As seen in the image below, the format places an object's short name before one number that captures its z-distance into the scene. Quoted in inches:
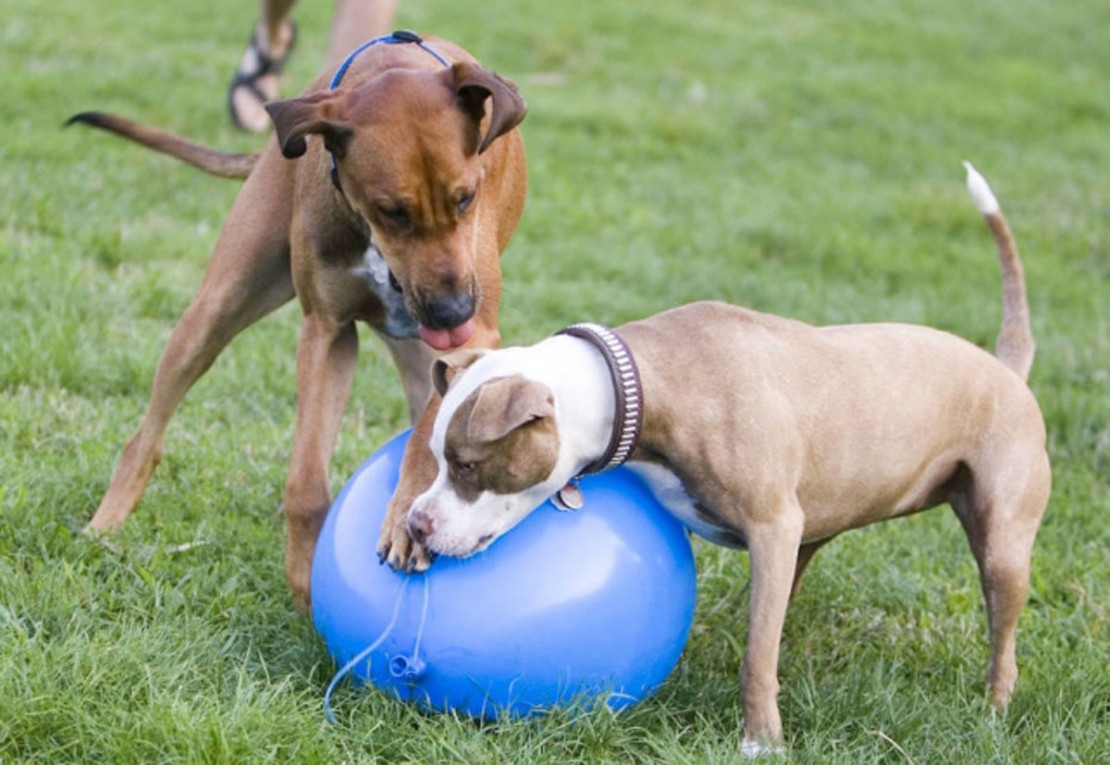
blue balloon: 305.6
